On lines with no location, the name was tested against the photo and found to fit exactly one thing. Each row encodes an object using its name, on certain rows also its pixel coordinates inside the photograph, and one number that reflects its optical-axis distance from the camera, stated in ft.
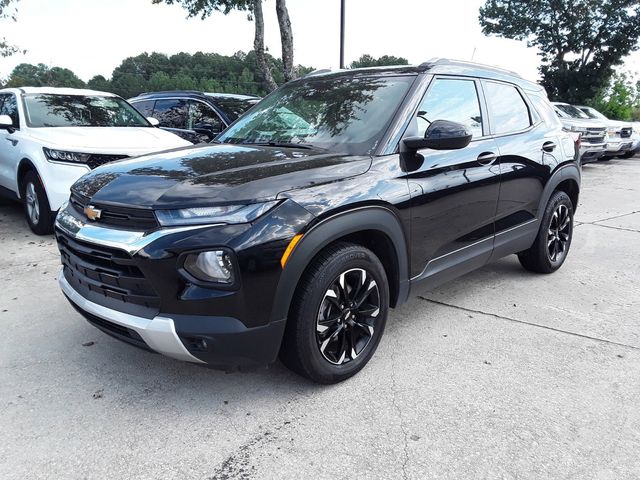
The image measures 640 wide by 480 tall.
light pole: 47.42
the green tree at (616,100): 90.33
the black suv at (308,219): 7.39
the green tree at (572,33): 84.17
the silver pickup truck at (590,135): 44.45
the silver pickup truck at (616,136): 49.52
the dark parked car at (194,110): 25.18
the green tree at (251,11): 44.42
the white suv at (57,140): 17.95
